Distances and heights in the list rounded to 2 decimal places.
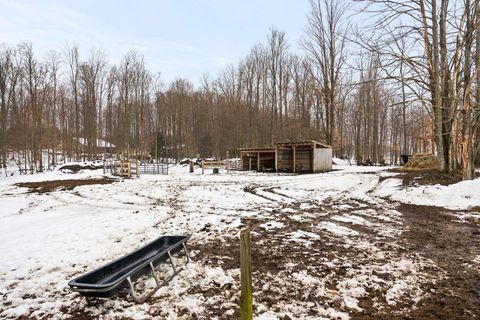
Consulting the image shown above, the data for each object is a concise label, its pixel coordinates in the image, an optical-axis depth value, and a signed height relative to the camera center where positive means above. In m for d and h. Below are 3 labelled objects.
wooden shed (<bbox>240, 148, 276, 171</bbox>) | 27.50 +0.07
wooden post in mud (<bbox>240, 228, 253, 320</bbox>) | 2.67 -1.23
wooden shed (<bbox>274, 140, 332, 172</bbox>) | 24.98 +0.18
